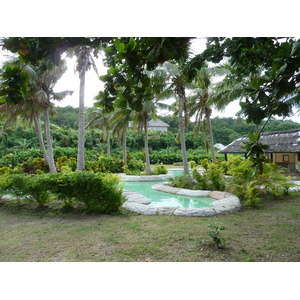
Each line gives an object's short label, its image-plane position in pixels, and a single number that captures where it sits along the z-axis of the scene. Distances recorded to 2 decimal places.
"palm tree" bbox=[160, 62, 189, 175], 8.16
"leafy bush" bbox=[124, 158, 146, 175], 11.64
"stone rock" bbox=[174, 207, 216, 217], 3.98
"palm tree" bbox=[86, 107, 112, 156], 13.96
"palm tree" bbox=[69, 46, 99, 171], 7.66
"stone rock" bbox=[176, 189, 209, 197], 6.10
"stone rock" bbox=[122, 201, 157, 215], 4.14
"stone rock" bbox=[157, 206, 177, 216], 4.09
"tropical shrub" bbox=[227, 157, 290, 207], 5.05
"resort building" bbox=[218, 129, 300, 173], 9.16
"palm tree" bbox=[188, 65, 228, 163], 9.10
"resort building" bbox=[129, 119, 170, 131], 28.33
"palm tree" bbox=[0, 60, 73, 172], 8.23
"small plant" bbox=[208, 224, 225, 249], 2.43
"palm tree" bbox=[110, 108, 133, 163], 10.66
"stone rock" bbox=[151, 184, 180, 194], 6.86
